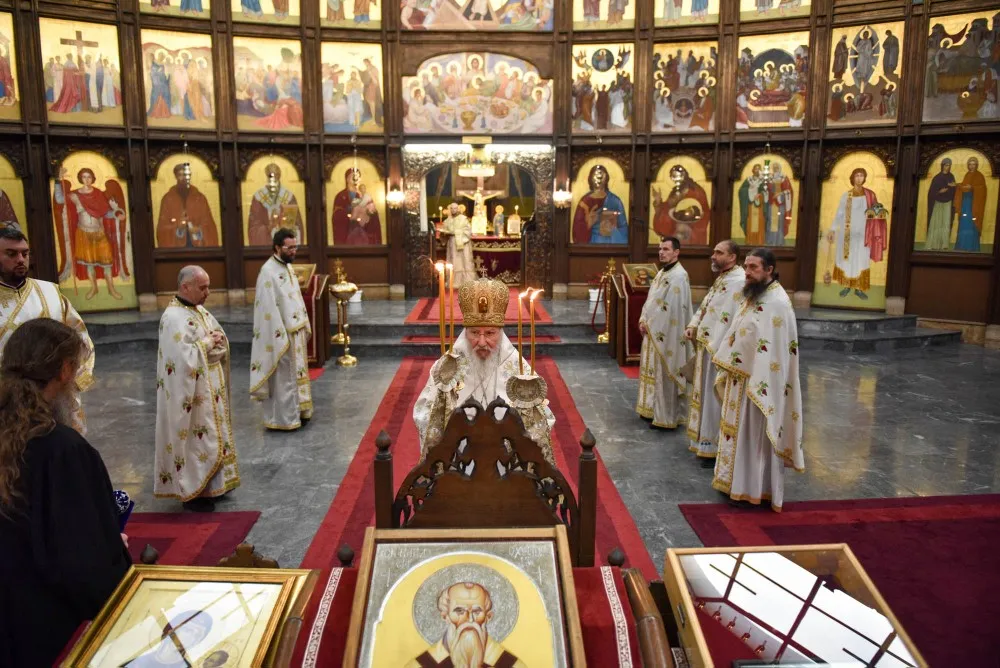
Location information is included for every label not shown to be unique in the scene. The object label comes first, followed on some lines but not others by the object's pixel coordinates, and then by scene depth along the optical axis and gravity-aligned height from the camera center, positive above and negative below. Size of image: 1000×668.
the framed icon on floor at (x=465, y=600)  1.83 -1.07
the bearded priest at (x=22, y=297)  4.37 -0.41
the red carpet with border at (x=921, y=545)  3.86 -2.26
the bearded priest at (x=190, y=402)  5.27 -1.32
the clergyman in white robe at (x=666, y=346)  7.73 -1.27
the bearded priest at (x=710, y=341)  6.48 -1.00
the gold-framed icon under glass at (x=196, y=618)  1.82 -1.11
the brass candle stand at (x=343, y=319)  11.12 -1.40
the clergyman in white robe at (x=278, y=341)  7.53 -1.17
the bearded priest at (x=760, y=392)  5.30 -1.23
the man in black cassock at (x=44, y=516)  2.17 -0.93
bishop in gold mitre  3.45 -0.76
